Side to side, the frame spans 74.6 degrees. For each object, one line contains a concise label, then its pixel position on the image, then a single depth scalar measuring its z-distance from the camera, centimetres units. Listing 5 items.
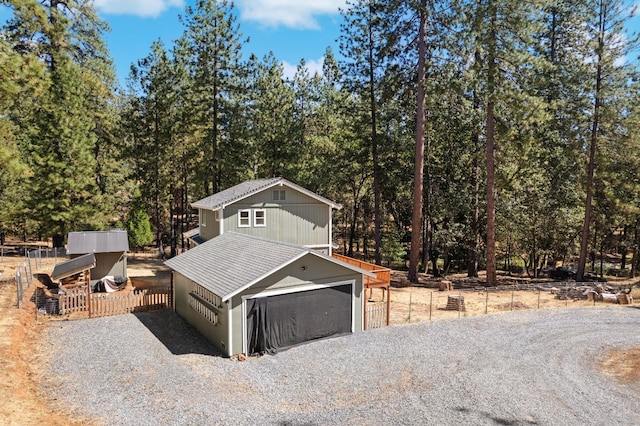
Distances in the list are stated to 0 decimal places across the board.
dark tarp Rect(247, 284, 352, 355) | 1390
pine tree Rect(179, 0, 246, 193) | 3200
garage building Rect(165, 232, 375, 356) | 1373
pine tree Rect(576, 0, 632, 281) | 2442
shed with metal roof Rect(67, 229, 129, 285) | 2266
